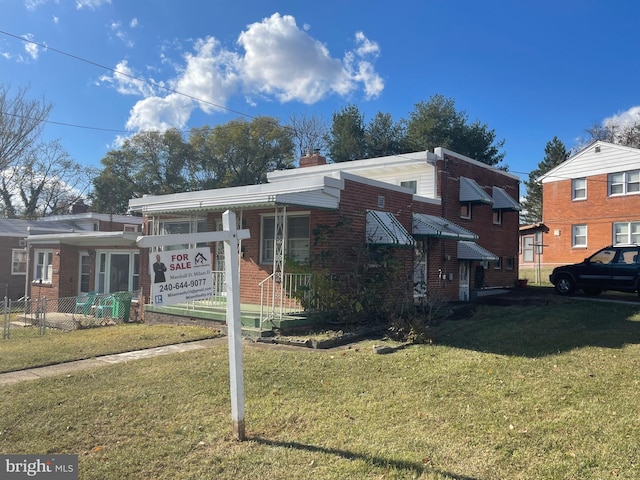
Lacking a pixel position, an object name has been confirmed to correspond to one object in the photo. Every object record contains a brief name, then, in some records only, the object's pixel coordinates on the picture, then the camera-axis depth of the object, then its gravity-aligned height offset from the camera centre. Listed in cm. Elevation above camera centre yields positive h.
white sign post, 454 -42
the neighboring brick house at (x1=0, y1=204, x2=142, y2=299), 1780 -25
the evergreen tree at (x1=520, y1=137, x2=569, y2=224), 4625 +884
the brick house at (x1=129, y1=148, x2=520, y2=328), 1116 +125
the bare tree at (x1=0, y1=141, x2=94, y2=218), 3988 +574
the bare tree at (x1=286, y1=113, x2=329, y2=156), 4128 +1090
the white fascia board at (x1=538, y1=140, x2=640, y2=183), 2494 +585
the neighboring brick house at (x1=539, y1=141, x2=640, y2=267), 2514 +370
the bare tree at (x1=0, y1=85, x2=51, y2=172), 3116 +808
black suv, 1578 -15
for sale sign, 430 -15
